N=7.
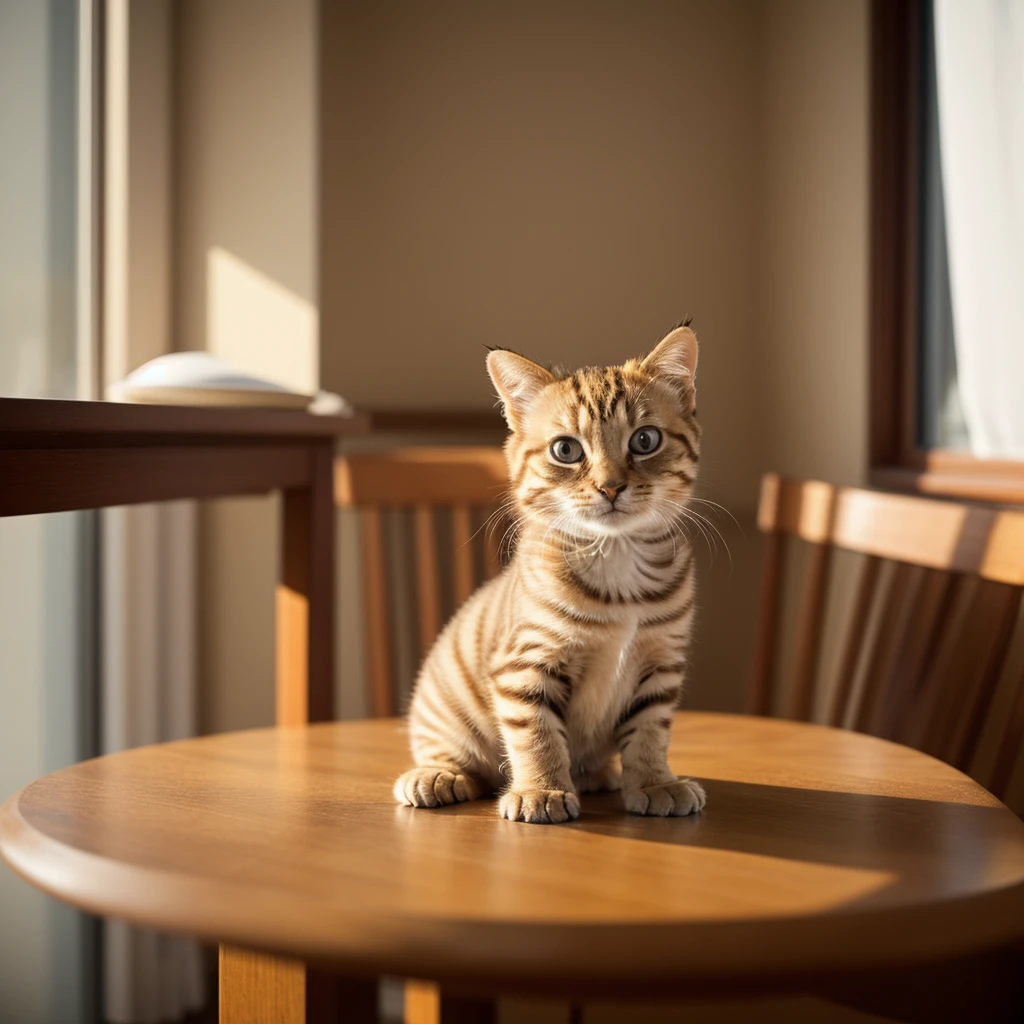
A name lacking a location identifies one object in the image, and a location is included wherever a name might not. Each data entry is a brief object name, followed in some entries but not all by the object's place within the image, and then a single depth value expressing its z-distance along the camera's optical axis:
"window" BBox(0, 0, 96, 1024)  1.61
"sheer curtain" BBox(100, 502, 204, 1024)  1.80
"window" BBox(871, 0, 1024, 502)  1.57
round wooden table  0.59
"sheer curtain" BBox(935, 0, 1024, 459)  1.55
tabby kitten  0.88
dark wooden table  0.88
